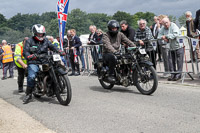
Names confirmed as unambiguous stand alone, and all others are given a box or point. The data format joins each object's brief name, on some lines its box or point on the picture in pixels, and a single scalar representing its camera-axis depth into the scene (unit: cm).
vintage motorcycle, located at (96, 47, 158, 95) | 695
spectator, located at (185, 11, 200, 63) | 920
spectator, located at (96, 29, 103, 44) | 1210
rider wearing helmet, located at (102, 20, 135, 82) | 754
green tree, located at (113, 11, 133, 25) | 14162
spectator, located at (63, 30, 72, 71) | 1339
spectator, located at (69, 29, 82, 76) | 1296
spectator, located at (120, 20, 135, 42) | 997
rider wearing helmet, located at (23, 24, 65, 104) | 686
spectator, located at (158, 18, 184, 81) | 888
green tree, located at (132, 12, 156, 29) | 15090
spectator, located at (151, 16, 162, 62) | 1309
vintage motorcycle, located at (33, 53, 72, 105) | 633
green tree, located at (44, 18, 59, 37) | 11494
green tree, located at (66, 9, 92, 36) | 12319
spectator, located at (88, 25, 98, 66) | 1234
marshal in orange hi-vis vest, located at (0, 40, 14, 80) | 1412
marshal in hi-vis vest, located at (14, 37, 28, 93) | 757
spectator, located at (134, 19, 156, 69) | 944
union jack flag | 1227
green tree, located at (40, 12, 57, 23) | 17242
